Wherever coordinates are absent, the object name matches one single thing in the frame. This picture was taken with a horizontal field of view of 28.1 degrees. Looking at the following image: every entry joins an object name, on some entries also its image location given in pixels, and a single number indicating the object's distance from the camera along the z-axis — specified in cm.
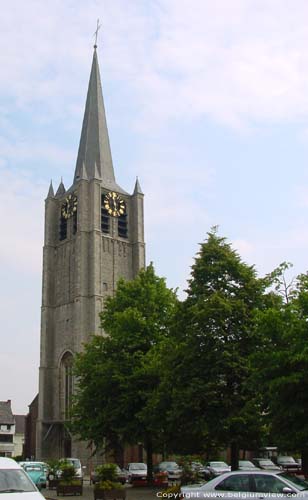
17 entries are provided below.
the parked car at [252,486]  1285
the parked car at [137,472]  3234
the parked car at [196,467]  1934
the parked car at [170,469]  3246
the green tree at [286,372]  1858
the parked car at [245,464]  3654
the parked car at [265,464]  4078
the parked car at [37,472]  2875
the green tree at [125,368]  3095
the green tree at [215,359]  2359
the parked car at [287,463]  3991
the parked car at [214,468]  3070
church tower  6569
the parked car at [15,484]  1057
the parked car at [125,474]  3476
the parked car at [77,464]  3251
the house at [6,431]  7862
